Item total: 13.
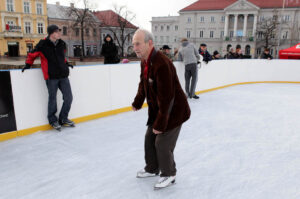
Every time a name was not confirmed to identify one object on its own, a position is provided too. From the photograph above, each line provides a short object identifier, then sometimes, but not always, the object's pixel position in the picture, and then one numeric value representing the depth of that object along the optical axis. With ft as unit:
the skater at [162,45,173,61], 21.77
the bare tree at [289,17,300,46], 140.87
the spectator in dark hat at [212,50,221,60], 27.99
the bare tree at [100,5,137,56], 125.17
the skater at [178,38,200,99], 20.57
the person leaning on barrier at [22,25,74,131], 12.04
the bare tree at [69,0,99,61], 109.00
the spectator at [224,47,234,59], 31.06
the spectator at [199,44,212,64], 24.54
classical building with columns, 142.82
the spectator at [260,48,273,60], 32.12
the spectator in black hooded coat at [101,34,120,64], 18.58
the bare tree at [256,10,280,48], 139.64
